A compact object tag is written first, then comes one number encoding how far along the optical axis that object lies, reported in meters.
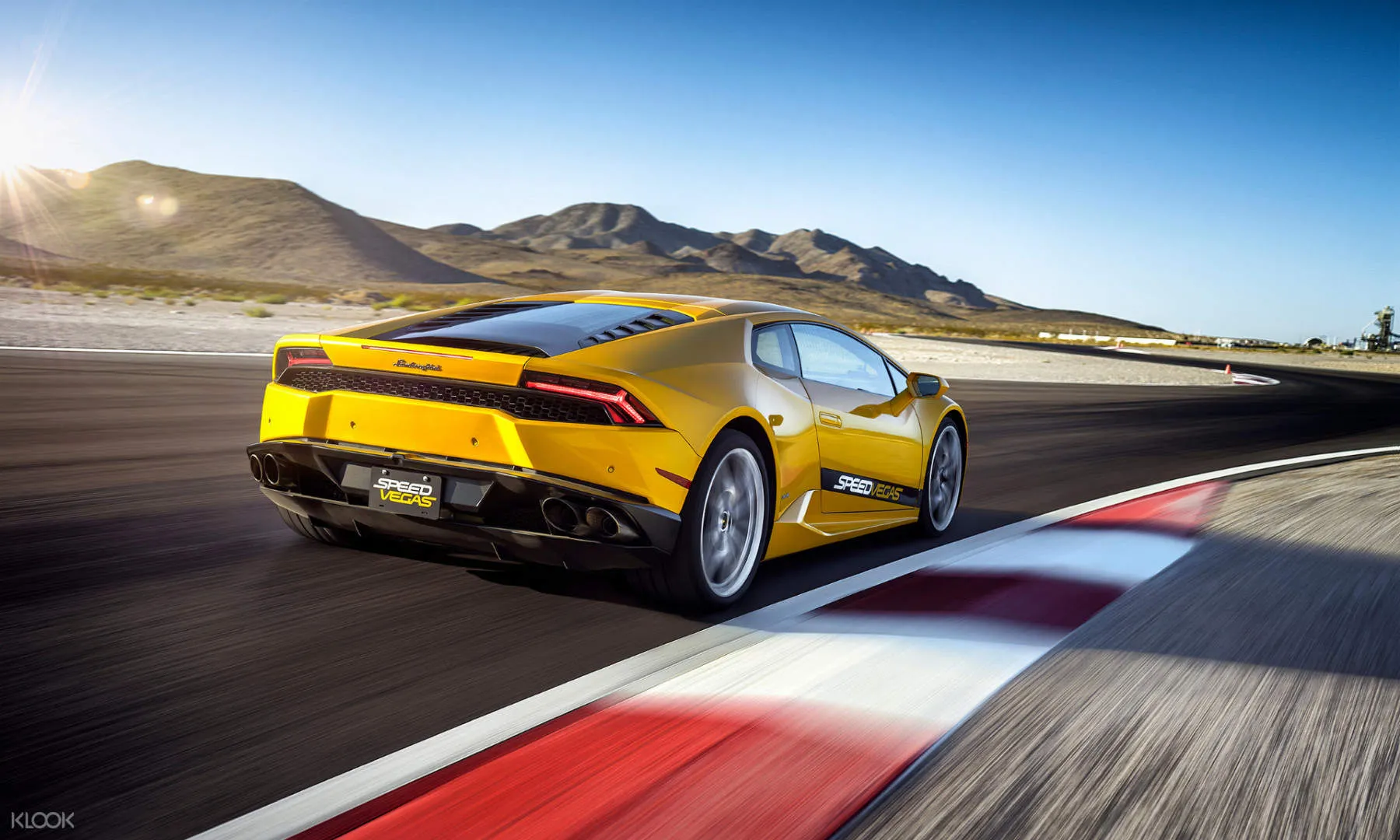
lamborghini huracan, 4.22
